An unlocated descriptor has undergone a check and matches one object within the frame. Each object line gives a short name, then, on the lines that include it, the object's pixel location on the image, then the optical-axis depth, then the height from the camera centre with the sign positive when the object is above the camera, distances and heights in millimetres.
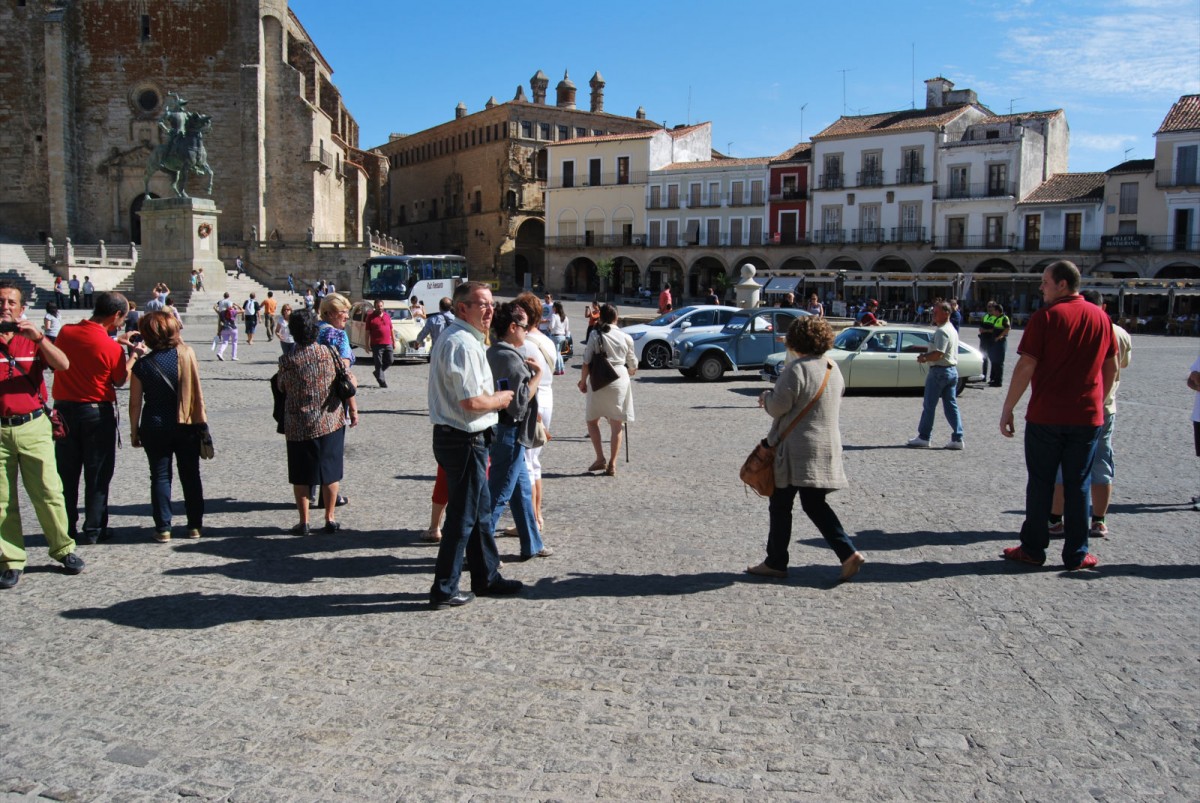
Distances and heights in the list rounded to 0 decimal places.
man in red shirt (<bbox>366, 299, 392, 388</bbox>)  15617 -379
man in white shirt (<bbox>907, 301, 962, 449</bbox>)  10398 -681
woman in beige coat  5434 -641
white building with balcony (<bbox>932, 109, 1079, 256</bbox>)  48344 +7134
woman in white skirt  8672 -617
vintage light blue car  17656 -517
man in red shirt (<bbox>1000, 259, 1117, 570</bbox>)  5816 -477
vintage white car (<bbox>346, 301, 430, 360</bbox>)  17234 -294
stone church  46844 +9755
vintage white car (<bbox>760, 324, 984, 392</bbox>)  15719 -613
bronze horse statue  34188 +5551
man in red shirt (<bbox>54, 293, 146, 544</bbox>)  6223 -650
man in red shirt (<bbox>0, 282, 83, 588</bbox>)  5395 -688
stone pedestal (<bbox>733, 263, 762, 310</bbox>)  28172 +731
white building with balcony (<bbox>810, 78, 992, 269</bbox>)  50875 +7788
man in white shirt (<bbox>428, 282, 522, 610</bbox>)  4891 -523
